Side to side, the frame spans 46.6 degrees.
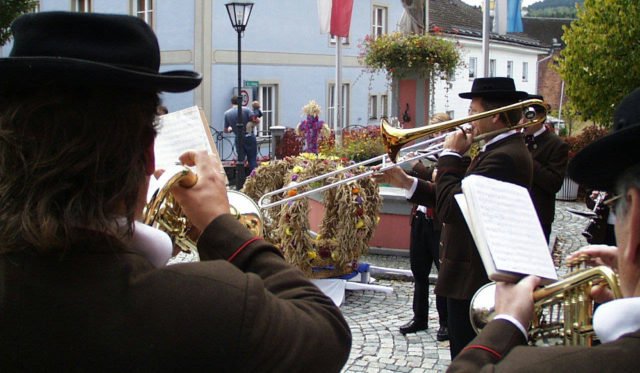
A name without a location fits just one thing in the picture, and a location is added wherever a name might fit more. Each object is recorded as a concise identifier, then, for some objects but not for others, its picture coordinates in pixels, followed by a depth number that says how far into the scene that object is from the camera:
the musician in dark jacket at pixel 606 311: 1.41
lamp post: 14.62
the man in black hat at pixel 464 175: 3.79
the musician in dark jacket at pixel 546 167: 5.52
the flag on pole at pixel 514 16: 13.62
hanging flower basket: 15.59
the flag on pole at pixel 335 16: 13.20
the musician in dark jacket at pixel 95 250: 1.30
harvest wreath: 6.60
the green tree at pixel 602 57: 11.12
